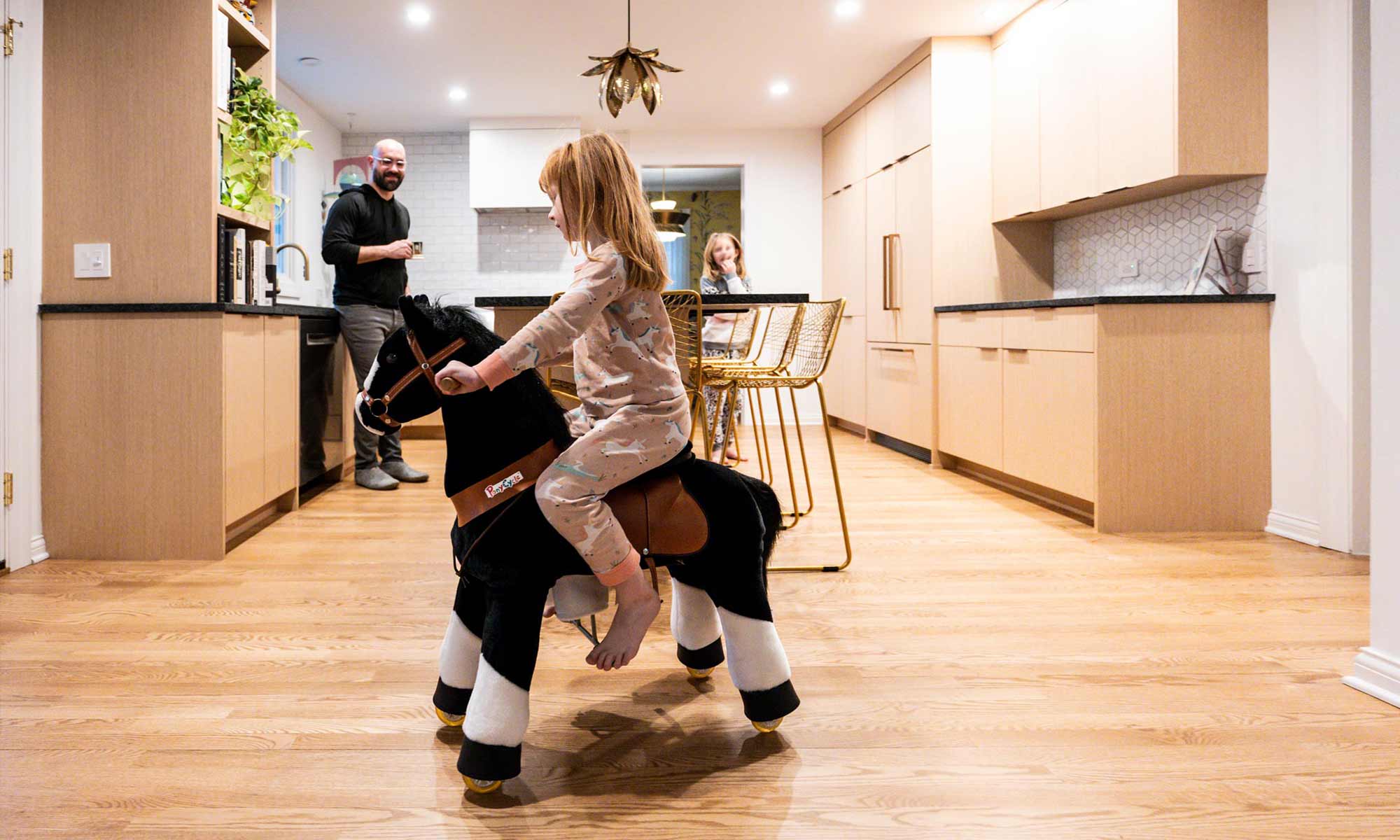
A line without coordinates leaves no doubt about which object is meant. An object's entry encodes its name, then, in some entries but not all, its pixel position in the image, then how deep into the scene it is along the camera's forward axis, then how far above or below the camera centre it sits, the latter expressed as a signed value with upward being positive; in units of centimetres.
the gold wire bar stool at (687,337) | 271 +17
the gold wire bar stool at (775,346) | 313 +17
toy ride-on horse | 150 -23
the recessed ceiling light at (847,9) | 499 +201
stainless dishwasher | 420 -3
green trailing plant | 342 +91
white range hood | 755 +180
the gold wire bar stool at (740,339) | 458 +29
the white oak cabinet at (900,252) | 573 +90
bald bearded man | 440 +64
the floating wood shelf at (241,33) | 347 +137
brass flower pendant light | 399 +131
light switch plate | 310 +43
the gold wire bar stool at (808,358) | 299 +11
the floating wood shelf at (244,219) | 332 +64
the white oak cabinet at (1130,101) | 363 +121
